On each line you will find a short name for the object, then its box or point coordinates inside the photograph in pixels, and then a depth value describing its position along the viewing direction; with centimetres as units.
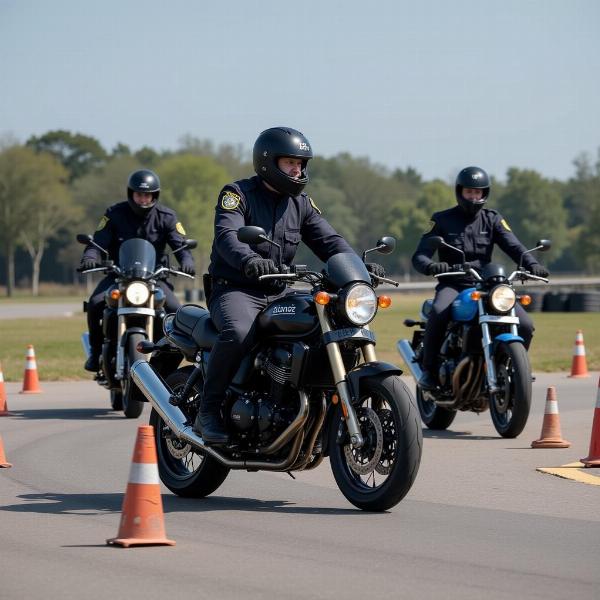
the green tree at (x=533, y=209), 15325
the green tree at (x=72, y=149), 14312
